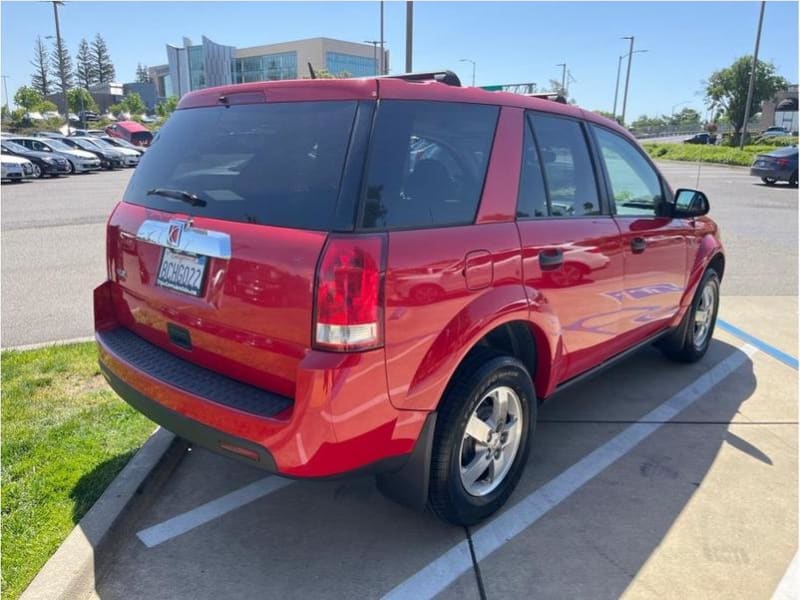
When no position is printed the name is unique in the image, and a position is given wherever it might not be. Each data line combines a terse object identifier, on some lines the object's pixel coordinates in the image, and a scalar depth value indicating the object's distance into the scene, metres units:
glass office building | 80.00
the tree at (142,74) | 147.04
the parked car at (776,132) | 53.91
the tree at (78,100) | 70.07
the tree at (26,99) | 70.06
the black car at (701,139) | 49.28
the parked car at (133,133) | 47.50
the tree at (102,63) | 121.94
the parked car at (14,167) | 20.41
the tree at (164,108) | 63.88
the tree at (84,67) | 117.69
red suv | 2.19
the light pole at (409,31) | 10.02
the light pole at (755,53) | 28.88
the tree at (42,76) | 102.06
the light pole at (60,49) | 40.97
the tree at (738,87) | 46.91
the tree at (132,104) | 83.31
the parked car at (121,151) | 29.89
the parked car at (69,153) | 25.05
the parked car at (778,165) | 21.68
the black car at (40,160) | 23.25
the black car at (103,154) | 28.94
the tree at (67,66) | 102.94
